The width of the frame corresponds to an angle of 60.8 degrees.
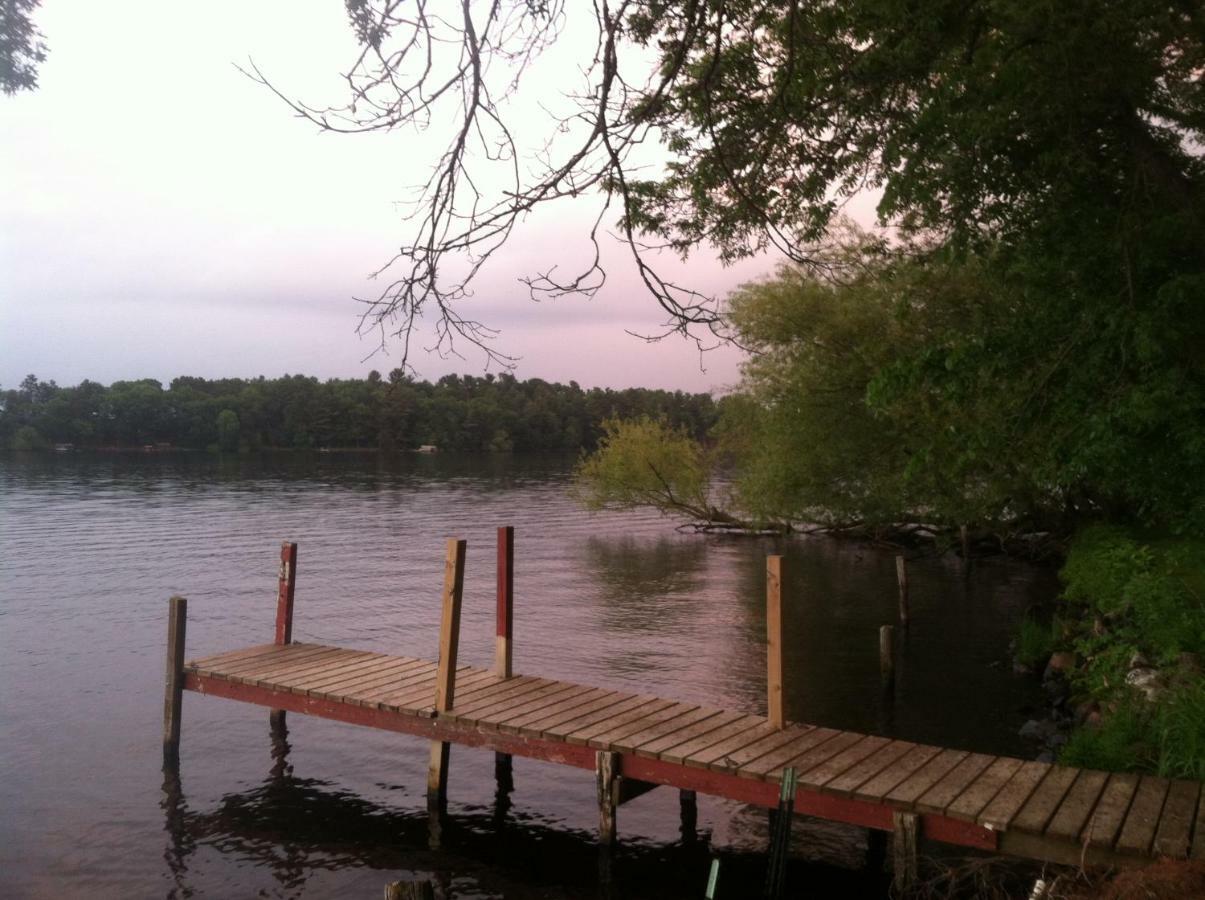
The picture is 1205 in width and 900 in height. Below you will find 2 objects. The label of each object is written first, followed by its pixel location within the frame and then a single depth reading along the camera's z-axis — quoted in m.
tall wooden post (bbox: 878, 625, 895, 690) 16.22
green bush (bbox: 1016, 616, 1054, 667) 17.88
